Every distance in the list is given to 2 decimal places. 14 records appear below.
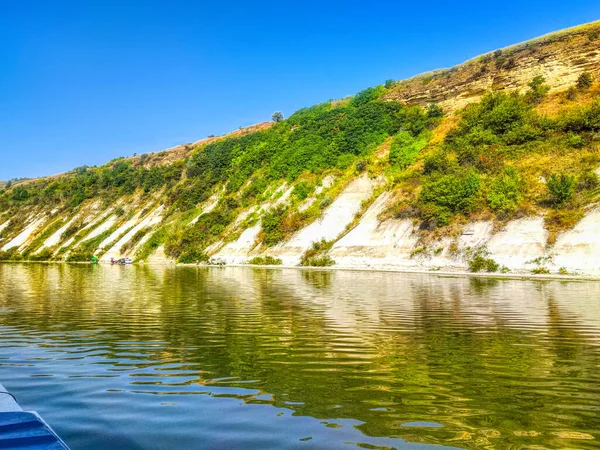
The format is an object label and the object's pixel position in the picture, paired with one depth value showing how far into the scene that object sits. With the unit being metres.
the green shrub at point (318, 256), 53.91
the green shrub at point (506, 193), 44.22
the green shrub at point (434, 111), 74.00
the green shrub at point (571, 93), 58.19
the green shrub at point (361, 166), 68.94
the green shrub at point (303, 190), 70.19
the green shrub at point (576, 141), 49.09
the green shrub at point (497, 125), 55.03
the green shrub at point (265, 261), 60.25
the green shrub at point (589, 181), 41.83
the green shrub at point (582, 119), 50.00
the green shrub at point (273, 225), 64.31
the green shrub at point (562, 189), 40.88
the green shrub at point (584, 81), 58.80
